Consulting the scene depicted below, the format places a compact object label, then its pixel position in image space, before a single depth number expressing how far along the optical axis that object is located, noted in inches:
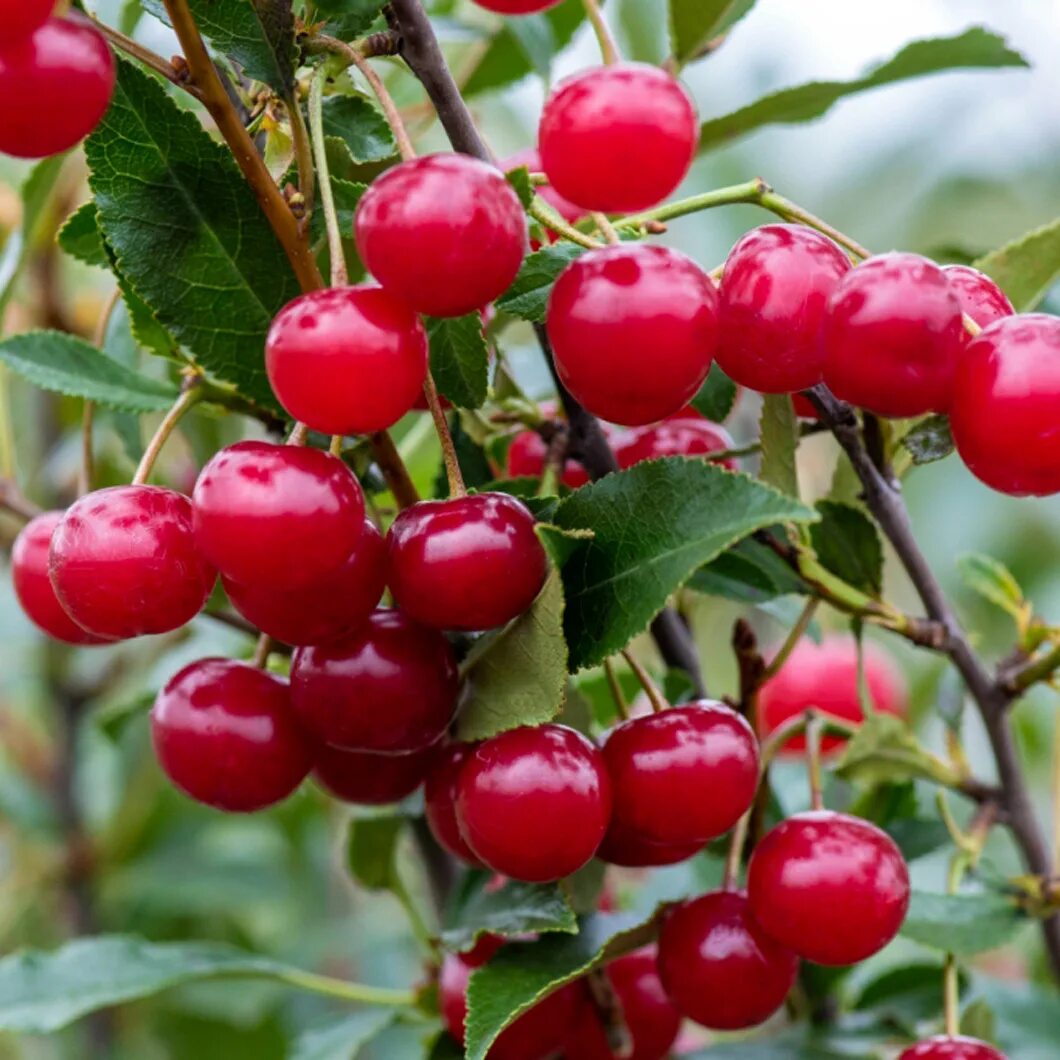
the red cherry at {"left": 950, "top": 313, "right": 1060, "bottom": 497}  22.4
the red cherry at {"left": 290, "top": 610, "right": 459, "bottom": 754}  23.0
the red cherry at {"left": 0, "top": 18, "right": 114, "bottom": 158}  21.6
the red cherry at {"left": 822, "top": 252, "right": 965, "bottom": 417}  22.4
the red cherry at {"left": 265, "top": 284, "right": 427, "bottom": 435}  22.0
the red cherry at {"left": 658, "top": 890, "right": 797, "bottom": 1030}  23.9
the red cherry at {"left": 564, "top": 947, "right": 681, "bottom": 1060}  24.9
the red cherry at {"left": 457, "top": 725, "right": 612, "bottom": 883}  22.8
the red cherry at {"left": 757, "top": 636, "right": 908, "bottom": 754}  35.9
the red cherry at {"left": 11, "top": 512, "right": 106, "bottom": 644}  24.7
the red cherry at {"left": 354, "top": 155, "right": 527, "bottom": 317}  21.8
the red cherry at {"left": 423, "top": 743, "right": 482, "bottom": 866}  23.7
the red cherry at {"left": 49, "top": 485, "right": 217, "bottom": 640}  22.7
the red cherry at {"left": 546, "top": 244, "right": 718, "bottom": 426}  22.2
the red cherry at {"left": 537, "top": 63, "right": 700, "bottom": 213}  22.4
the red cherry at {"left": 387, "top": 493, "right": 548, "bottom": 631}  22.5
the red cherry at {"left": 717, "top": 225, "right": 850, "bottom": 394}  22.7
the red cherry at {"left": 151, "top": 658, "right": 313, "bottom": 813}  23.6
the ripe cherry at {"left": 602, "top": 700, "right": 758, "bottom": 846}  23.1
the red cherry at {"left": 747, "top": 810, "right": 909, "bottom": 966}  23.6
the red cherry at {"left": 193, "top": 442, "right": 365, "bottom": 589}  22.2
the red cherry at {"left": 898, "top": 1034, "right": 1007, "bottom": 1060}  23.9
